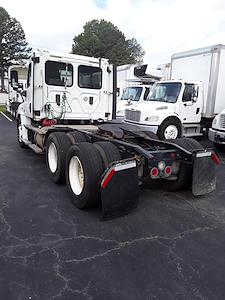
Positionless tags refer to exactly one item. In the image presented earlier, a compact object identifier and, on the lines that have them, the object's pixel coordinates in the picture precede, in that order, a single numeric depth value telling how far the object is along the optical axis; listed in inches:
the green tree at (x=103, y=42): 2642.7
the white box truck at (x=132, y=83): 508.1
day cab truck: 150.4
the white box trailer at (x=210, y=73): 376.2
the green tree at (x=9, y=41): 2127.2
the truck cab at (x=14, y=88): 289.4
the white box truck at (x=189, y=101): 373.1
